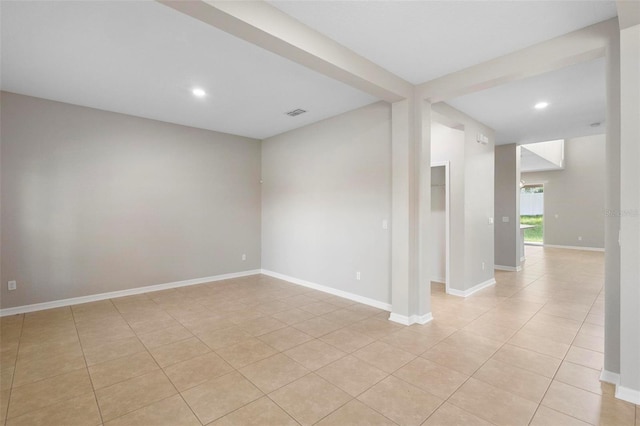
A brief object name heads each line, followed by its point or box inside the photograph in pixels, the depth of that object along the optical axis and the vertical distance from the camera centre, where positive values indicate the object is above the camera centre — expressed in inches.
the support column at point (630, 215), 81.1 -1.0
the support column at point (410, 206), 139.0 +3.0
